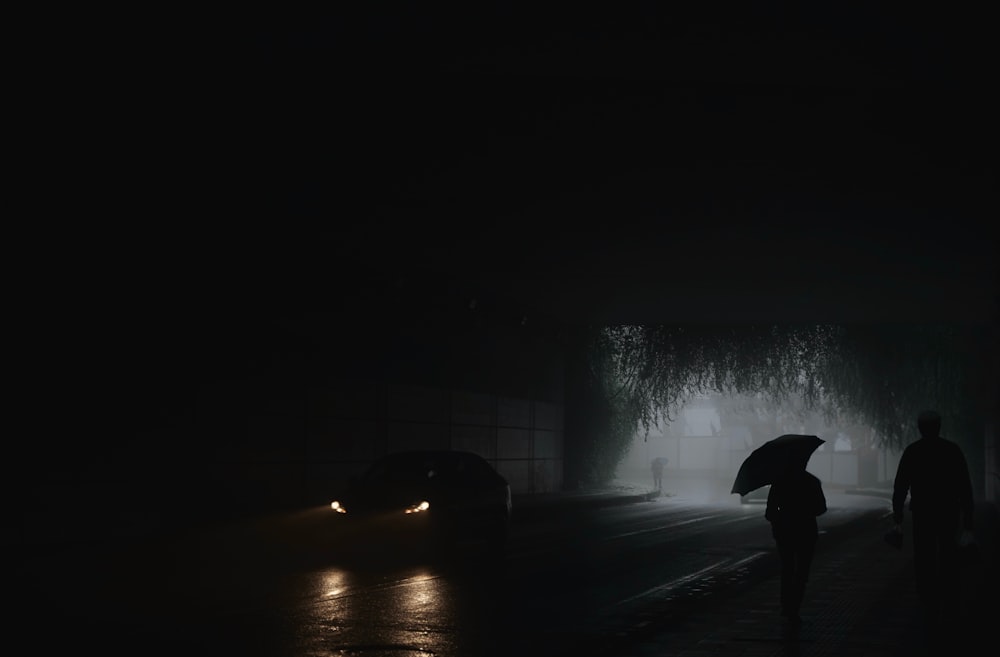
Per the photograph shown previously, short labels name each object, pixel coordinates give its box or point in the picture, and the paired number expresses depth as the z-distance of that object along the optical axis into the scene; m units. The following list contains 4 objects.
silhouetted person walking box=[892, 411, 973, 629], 11.56
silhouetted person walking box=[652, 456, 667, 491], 56.50
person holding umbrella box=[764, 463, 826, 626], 11.96
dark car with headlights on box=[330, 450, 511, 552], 19.53
